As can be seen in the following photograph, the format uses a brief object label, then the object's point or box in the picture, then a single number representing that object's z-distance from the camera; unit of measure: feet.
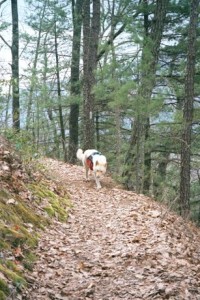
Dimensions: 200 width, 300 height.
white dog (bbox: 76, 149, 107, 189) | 34.17
